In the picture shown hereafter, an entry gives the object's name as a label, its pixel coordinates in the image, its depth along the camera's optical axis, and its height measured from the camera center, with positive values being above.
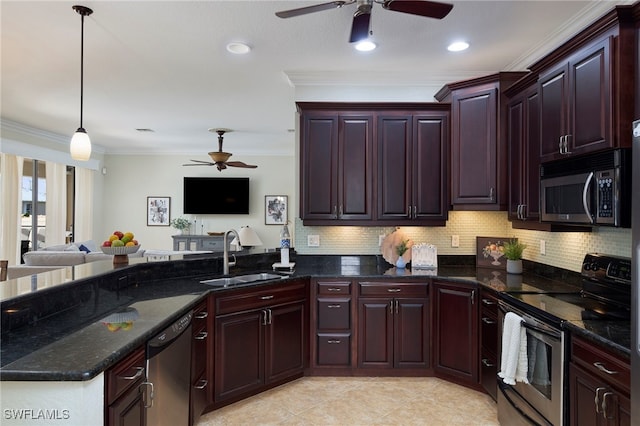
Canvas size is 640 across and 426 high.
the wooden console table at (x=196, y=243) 8.27 -0.53
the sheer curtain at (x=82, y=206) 7.82 +0.21
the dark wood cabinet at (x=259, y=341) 2.84 -0.95
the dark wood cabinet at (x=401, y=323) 3.43 -0.89
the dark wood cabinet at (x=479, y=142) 3.39 +0.68
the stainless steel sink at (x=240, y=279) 3.06 -0.50
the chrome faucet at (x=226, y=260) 3.36 -0.36
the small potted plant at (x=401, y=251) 3.78 -0.31
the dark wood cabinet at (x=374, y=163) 3.75 +0.52
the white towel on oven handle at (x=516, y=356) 2.32 -0.80
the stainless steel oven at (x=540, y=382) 2.03 -0.87
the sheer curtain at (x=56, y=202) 7.02 +0.26
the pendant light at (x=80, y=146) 2.91 +0.52
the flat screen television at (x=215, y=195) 8.54 +0.47
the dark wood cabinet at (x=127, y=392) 1.50 -0.71
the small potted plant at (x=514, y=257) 3.44 -0.32
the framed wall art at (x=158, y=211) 8.66 +0.13
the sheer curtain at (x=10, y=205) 6.04 +0.17
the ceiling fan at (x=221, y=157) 6.42 +0.97
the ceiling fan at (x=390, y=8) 2.06 +1.11
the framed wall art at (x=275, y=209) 8.77 +0.20
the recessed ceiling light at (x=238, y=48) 3.20 +1.39
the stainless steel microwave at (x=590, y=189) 1.99 +0.17
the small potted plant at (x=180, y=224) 8.37 -0.14
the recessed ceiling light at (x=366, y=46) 3.20 +1.41
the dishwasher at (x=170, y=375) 1.87 -0.81
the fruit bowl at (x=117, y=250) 2.96 -0.25
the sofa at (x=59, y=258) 5.00 -0.52
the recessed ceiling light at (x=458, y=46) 3.21 +1.41
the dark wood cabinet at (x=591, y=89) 2.03 +0.74
